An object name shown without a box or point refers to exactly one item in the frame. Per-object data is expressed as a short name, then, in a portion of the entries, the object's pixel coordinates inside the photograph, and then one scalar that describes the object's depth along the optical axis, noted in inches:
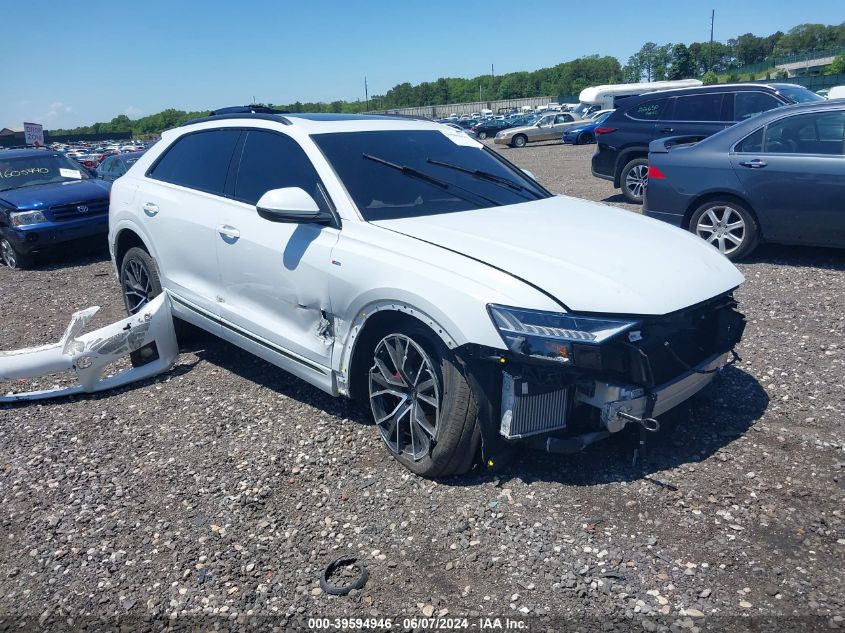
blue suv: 378.3
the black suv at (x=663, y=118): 391.2
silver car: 1374.3
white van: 1485.0
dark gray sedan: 262.7
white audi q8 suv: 121.0
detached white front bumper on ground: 186.2
